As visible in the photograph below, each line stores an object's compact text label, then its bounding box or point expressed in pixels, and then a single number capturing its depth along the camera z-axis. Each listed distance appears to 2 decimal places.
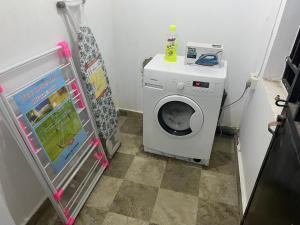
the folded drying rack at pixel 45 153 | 1.13
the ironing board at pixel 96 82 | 1.54
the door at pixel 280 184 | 0.70
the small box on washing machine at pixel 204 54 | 1.65
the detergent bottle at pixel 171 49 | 1.77
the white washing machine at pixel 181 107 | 1.59
